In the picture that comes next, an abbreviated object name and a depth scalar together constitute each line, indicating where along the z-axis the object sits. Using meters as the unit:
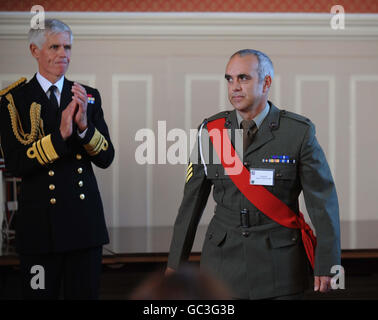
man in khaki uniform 7.10
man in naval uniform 7.31
